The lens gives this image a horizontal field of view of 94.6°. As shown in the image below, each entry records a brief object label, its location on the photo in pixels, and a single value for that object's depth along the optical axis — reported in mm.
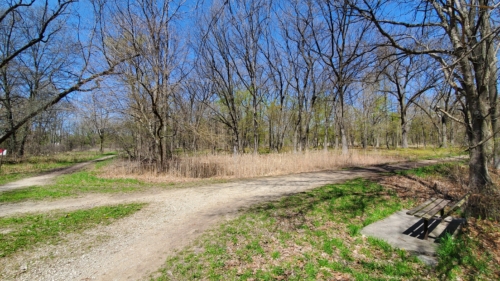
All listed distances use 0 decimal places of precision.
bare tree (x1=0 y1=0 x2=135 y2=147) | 11695
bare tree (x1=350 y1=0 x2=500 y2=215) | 5648
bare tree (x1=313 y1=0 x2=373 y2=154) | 15112
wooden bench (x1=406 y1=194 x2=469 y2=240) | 4412
